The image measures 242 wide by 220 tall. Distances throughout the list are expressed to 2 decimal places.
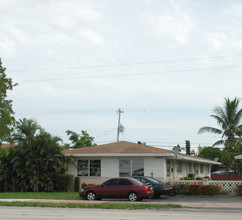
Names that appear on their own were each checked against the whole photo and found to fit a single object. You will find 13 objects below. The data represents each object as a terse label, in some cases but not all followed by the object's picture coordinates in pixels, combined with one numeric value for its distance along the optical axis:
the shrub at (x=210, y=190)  25.36
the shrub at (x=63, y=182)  30.97
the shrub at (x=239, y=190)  25.08
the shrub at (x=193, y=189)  25.70
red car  21.52
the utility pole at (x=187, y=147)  58.12
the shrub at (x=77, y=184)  30.80
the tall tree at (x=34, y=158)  30.80
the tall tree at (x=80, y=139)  63.82
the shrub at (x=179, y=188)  26.19
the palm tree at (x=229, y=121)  40.16
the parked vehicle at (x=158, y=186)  23.30
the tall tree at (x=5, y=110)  24.48
